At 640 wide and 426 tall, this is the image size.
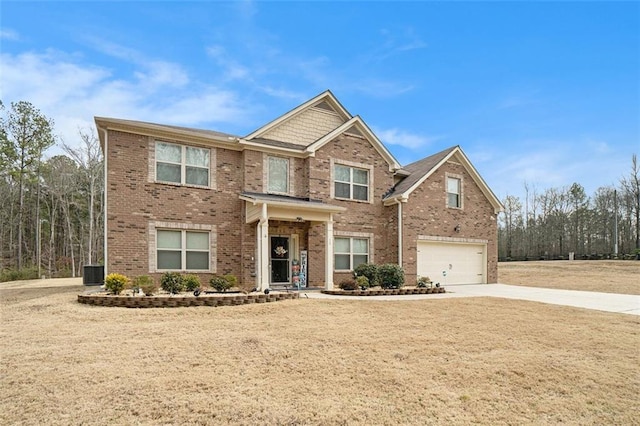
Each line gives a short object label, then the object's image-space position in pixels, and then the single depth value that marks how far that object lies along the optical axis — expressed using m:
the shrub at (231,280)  12.55
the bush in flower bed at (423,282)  15.75
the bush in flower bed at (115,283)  10.90
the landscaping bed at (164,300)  9.85
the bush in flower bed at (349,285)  13.90
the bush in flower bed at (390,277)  14.97
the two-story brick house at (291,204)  13.38
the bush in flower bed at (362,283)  14.37
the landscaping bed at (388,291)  13.47
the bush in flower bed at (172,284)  11.53
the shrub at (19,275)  24.23
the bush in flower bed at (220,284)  12.19
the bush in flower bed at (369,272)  14.98
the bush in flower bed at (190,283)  11.92
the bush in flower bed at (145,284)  10.83
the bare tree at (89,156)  30.45
